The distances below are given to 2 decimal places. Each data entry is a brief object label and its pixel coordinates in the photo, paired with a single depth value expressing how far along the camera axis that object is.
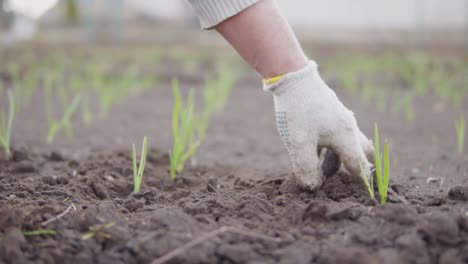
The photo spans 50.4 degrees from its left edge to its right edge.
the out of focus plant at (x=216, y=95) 2.67
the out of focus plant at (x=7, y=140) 1.79
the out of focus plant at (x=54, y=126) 2.32
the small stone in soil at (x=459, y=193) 1.30
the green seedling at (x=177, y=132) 1.69
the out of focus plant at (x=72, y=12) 9.16
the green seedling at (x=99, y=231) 1.08
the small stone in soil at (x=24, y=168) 1.79
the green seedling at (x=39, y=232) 1.08
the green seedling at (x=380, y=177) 1.26
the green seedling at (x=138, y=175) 1.42
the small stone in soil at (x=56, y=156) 2.07
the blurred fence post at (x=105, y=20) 9.48
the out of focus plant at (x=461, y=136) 1.96
